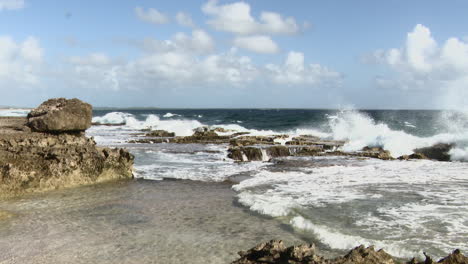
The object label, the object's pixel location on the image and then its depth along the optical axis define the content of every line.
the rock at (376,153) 23.72
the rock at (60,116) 14.91
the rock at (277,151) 24.88
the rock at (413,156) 22.98
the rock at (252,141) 30.10
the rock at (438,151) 24.66
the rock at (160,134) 40.11
